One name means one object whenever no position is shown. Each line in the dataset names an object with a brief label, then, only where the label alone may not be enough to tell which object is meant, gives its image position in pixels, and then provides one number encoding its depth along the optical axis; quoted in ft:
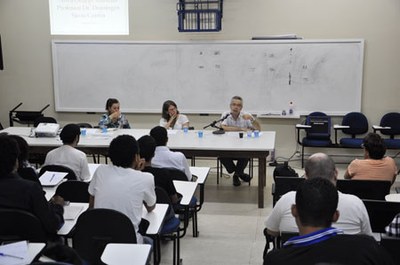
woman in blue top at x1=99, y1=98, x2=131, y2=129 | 21.11
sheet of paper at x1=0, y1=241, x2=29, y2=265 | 7.25
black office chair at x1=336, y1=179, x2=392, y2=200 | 11.72
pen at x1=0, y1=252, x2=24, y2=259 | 7.35
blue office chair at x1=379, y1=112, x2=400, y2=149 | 23.00
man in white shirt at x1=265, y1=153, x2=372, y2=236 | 8.19
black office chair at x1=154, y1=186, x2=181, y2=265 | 11.05
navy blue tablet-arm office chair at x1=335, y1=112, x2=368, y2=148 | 23.43
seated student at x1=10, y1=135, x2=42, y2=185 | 11.07
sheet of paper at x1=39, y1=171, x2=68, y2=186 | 11.94
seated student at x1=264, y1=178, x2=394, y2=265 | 5.57
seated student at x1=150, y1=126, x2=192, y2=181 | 13.94
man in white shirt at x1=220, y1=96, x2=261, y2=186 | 20.25
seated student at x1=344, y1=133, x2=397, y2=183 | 13.10
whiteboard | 23.81
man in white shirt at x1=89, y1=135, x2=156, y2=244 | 9.44
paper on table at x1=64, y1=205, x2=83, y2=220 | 9.91
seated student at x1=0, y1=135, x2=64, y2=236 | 8.79
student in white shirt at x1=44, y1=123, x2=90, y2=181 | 13.71
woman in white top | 20.92
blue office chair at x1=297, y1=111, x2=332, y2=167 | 23.04
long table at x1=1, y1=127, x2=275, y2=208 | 17.31
